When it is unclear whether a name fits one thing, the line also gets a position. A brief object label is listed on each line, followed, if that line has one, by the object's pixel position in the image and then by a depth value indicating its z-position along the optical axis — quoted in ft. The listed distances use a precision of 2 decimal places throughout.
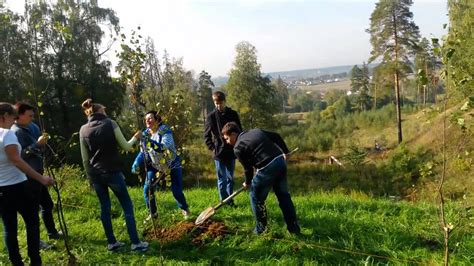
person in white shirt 13.19
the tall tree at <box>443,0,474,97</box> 9.59
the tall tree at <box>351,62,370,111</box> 183.62
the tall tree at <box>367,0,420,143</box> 98.07
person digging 16.21
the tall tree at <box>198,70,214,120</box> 161.68
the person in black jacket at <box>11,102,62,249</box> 15.57
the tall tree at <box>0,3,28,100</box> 67.10
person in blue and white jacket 15.47
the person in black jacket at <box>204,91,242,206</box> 20.18
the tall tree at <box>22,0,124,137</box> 72.38
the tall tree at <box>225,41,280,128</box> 99.09
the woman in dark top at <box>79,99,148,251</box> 15.35
